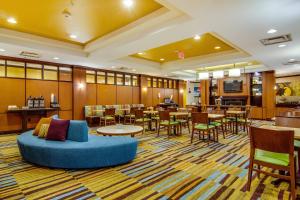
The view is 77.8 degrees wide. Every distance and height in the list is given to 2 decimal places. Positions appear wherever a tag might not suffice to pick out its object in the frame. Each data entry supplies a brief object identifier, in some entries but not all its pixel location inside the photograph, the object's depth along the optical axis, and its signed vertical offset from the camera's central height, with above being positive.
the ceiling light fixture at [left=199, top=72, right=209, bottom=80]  9.14 +1.21
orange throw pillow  4.04 -0.51
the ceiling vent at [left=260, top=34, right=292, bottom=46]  4.44 +1.49
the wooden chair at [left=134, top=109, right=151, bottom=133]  6.80 -0.56
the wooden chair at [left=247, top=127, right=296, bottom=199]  2.19 -0.62
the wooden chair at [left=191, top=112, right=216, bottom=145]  4.92 -0.58
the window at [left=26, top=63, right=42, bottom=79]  7.12 +1.14
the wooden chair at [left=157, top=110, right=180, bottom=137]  5.80 -0.63
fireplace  11.29 -0.06
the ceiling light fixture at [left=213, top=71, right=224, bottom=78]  8.52 +1.18
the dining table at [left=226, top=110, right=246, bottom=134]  6.44 -0.47
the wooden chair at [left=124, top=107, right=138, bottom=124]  8.02 -0.85
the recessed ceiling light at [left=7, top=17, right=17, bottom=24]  4.19 +1.85
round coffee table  4.12 -0.72
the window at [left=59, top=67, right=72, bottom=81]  7.97 +1.15
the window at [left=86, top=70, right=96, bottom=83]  8.83 +1.14
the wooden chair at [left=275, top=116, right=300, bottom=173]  3.48 -0.43
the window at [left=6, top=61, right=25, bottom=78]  6.69 +1.13
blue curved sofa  3.13 -0.92
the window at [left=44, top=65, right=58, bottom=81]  7.56 +1.13
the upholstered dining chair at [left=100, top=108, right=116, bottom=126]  7.60 -0.71
